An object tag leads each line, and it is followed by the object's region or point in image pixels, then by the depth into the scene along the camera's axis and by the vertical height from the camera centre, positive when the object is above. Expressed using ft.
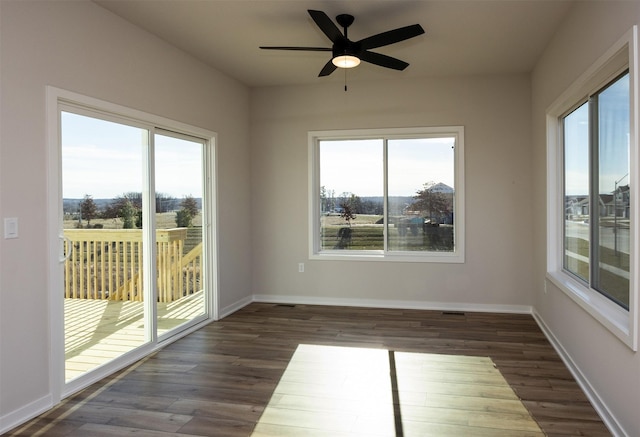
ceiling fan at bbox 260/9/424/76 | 10.53 +4.09
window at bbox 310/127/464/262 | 18.02 +0.77
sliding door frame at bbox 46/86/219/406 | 9.73 -0.25
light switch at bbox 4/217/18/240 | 8.73 -0.16
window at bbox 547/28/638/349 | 8.37 +0.48
